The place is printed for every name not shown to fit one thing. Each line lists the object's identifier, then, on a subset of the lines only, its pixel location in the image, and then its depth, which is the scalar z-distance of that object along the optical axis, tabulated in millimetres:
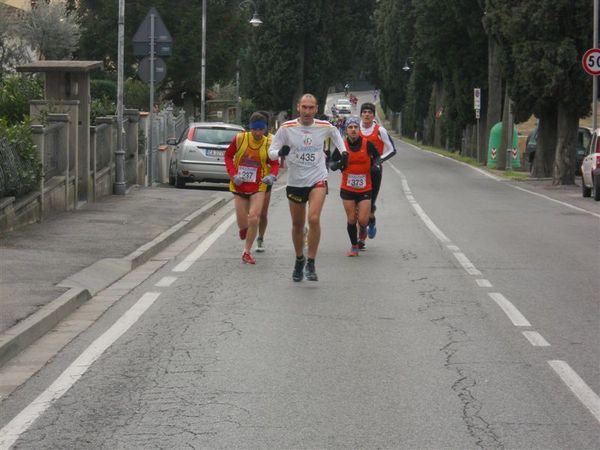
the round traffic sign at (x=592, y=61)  31328
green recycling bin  49188
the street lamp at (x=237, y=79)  52406
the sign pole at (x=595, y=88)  34000
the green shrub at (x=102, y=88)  51800
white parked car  29125
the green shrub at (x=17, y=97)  23906
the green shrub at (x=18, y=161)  16688
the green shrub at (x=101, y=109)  27356
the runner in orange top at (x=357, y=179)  15719
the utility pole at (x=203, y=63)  48588
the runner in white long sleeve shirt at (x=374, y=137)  16344
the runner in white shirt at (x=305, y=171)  13336
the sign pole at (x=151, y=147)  28828
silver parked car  29359
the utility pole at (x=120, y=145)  24266
